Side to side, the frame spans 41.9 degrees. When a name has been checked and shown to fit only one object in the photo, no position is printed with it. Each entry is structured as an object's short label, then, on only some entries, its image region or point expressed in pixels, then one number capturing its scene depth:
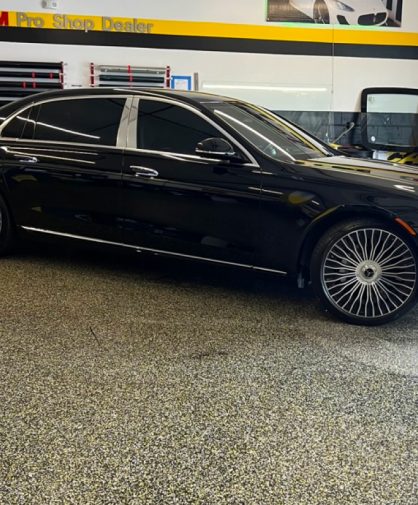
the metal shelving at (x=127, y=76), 7.14
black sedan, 3.21
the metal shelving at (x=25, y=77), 6.88
